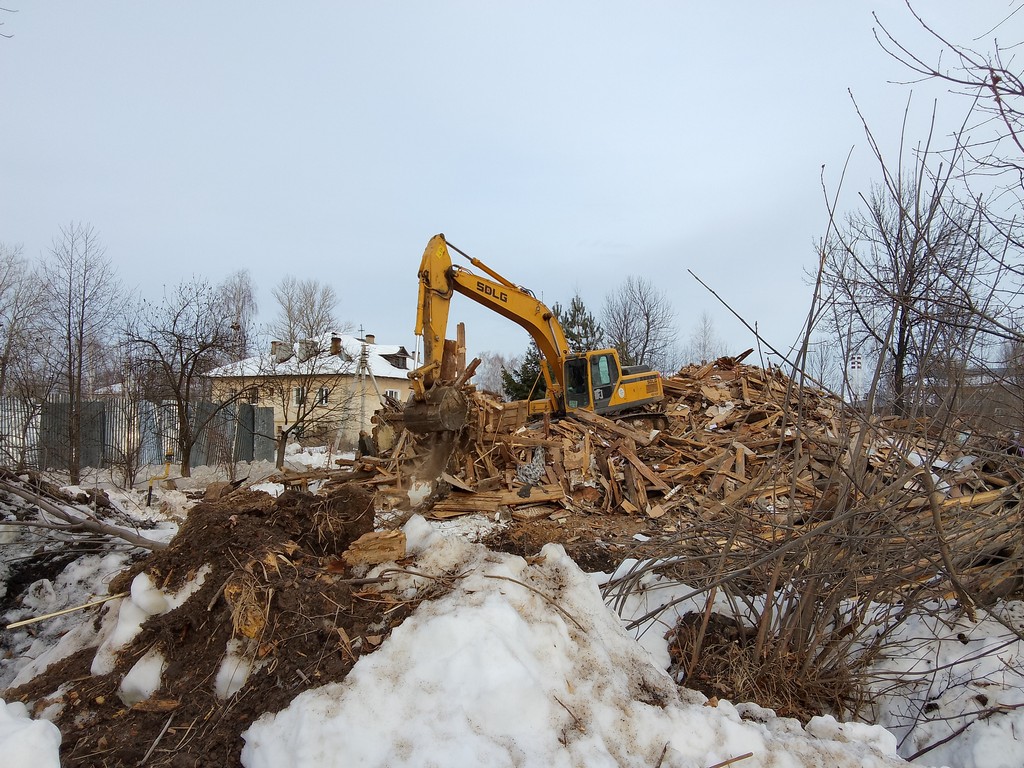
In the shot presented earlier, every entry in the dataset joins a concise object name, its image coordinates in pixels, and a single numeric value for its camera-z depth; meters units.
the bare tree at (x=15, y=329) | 15.18
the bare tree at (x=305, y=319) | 31.64
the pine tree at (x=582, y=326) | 31.83
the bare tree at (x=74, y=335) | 14.44
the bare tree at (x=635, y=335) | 35.53
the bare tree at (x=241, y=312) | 17.95
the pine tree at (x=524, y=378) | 28.39
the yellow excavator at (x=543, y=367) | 9.77
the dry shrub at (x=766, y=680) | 3.43
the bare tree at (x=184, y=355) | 14.90
